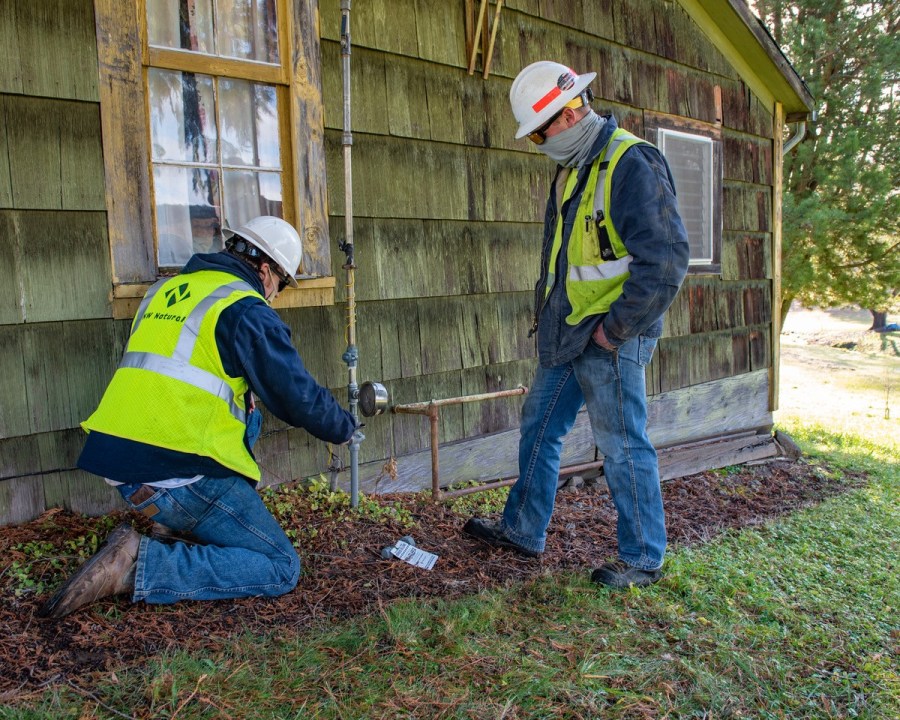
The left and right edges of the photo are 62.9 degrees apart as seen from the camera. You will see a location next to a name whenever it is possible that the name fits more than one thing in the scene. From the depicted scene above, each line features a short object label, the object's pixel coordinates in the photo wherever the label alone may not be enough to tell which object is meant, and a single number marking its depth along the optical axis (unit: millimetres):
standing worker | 2836
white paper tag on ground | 3229
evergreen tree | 10336
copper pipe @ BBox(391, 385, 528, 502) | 3820
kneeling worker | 2627
